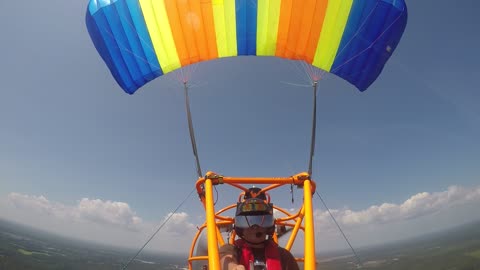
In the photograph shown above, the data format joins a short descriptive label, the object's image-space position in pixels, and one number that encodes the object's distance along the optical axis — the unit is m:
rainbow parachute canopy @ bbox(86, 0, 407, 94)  6.72
